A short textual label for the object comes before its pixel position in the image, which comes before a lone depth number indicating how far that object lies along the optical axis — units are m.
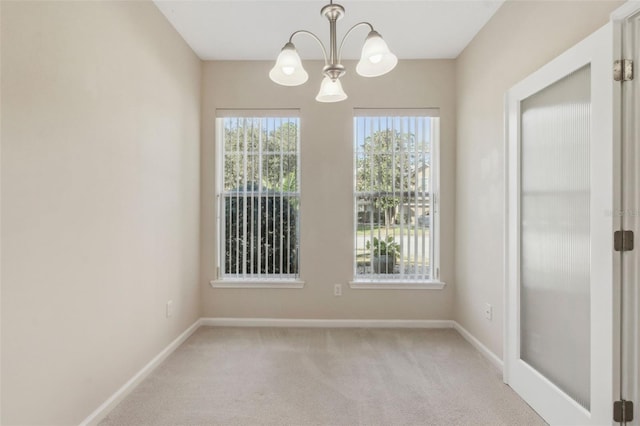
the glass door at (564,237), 1.52
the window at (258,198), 3.47
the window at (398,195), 3.45
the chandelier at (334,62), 1.56
